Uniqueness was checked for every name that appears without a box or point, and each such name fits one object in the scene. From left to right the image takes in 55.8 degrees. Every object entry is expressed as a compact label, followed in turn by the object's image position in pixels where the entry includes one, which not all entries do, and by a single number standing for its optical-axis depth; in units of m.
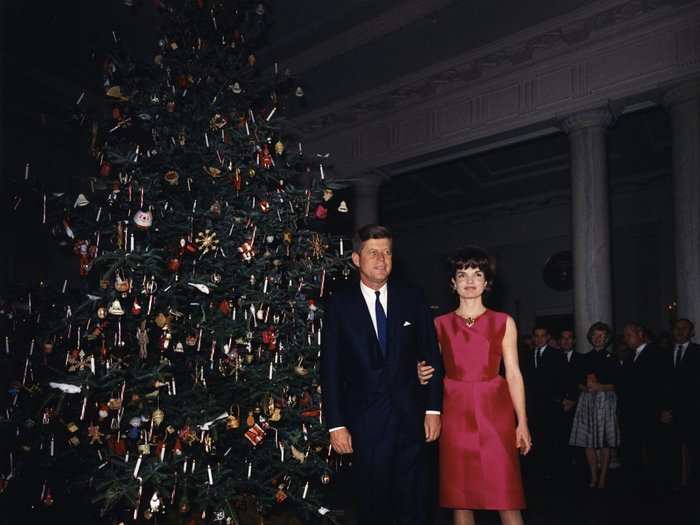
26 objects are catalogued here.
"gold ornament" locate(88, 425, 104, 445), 4.18
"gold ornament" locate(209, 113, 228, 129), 4.89
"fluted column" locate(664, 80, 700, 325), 8.76
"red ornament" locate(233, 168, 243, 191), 4.82
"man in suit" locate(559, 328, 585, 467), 8.43
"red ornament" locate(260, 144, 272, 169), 4.96
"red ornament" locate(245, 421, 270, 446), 4.28
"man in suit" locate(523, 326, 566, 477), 8.56
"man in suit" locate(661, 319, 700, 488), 7.51
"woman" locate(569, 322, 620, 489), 7.69
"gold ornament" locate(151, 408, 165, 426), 4.11
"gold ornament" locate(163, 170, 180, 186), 4.57
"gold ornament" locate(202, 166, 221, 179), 4.72
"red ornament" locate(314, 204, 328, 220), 5.02
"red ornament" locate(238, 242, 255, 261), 4.60
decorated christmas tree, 4.25
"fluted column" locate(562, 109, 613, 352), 9.73
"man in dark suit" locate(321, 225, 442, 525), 3.26
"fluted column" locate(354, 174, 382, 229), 13.17
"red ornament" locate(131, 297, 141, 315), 4.21
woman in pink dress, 3.54
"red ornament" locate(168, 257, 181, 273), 4.35
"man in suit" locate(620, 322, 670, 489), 7.64
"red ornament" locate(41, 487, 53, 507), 4.79
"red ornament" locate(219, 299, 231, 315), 4.58
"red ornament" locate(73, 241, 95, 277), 4.54
